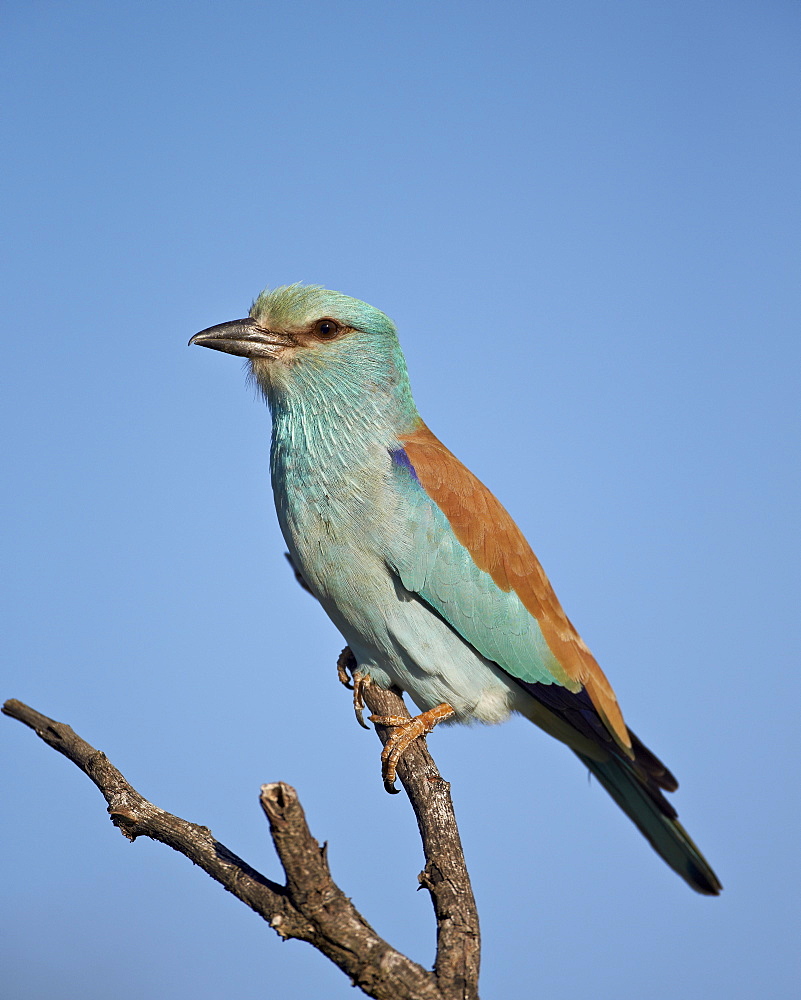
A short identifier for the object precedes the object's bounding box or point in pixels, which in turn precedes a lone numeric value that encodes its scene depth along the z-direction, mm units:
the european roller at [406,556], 6129
